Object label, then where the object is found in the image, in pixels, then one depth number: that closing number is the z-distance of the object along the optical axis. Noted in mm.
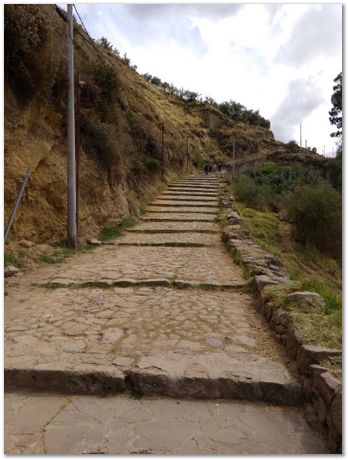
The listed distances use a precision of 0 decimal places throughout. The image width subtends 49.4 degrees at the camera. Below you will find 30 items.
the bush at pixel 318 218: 15633
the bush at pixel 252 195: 19859
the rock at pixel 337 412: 2408
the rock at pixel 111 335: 3842
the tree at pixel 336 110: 32922
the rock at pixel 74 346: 3592
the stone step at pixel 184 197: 17547
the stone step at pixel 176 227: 11539
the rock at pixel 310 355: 2988
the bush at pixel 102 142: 10328
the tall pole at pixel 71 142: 8227
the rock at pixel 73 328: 4023
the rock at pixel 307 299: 4039
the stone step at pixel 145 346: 3064
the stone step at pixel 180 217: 13406
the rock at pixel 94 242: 9312
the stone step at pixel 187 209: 15055
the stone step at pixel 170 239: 9828
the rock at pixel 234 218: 12234
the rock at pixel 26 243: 7208
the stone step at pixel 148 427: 2414
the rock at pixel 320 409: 2613
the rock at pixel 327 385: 2539
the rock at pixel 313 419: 2607
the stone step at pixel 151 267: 6152
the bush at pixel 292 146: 50269
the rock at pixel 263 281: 5235
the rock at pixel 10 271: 6025
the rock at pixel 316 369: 2811
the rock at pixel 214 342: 3742
